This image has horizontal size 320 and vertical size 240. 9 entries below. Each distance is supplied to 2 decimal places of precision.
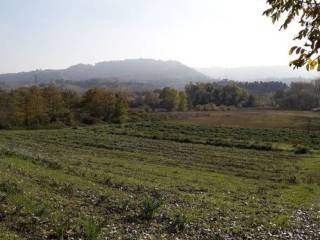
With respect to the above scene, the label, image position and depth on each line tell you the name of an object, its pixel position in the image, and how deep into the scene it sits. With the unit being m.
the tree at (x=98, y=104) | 137.00
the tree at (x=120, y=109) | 137.12
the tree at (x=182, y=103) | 188.04
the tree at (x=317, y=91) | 196.00
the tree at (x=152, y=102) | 197.27
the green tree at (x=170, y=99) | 187.38
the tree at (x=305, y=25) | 8.20
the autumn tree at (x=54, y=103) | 126.38
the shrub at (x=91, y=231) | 15.31
